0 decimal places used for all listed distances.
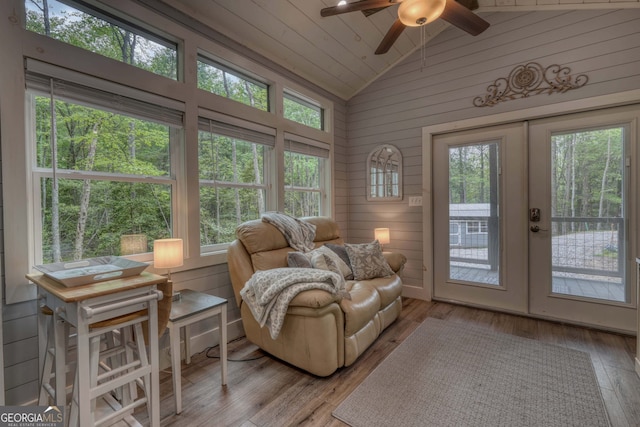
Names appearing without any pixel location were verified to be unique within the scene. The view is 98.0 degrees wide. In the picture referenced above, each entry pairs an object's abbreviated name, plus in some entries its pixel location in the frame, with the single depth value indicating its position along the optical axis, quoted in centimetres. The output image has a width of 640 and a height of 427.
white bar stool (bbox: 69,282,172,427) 125
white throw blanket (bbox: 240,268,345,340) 191
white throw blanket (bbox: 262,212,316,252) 268
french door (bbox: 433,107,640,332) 260
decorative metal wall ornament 271
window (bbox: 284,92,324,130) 345
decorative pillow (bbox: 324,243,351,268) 285
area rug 157
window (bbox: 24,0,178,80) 173
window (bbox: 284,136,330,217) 340
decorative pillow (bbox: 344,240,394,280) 275
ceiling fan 163
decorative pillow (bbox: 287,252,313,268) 246
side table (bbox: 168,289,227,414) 166
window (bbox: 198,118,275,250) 253
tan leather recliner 189
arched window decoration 376
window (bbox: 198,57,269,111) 255
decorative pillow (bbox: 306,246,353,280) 268
